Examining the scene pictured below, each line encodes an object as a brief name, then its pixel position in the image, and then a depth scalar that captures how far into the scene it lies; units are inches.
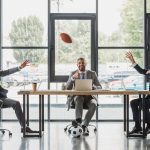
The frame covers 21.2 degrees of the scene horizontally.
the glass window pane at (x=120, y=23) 334.3
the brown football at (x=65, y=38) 296.4
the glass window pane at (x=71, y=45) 335.3
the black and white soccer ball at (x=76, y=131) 256.7
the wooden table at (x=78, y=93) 248.7
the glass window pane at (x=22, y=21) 335.3
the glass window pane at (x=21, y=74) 336.2
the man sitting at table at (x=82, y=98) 270.5
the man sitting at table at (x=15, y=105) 263.0
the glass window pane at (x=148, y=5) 330.0
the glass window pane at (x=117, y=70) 335.9
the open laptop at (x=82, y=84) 254.4
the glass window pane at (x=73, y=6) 332.8
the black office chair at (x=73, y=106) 280.2
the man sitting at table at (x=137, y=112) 263.3
